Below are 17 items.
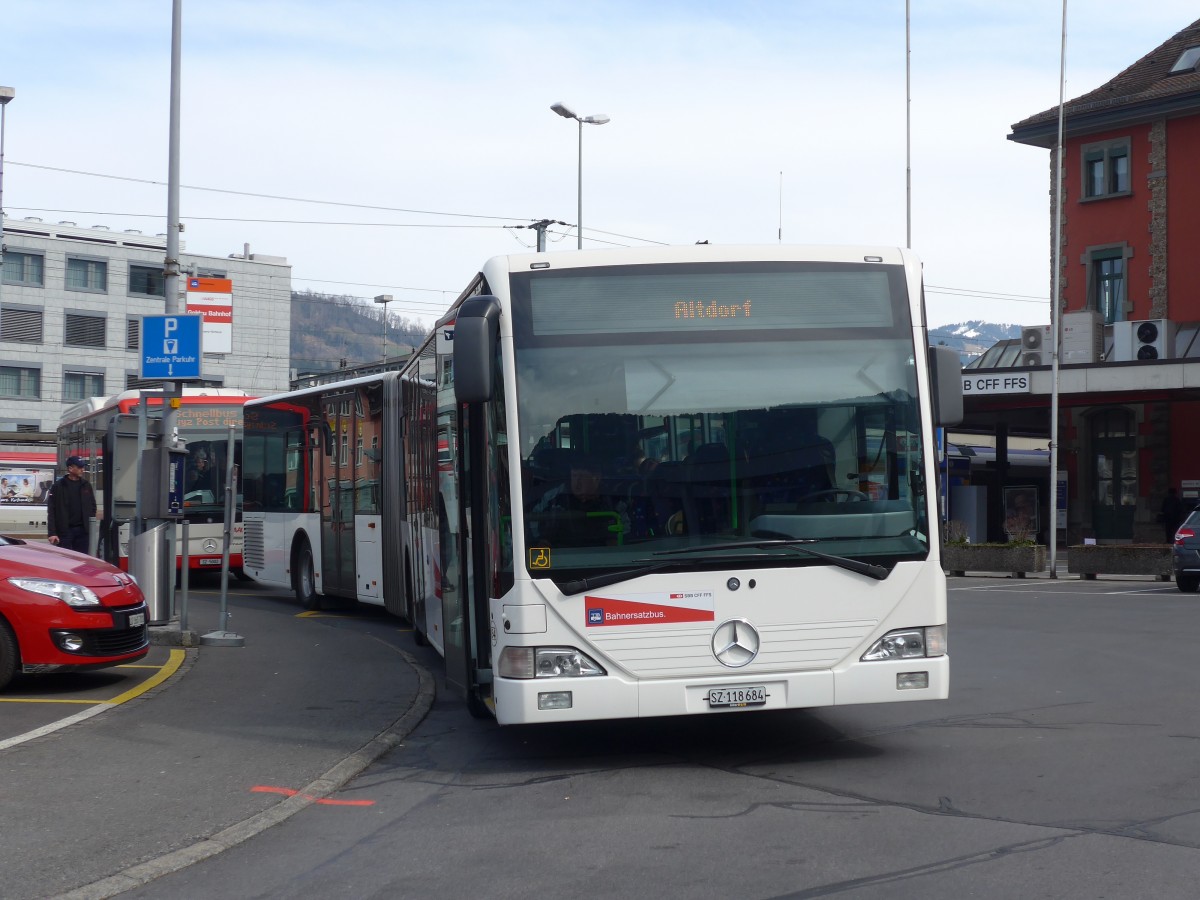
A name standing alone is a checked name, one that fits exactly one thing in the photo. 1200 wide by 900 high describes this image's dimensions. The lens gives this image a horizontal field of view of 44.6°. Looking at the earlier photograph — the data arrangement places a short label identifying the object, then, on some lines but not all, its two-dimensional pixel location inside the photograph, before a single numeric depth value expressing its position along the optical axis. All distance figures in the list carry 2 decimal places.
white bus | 7.98
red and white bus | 23.36
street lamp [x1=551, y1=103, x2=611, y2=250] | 35.22
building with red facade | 37.66
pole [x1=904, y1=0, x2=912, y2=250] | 34.09
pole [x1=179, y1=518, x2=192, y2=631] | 14.78
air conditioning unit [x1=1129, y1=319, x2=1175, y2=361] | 37.16
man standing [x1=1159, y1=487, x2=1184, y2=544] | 35.16
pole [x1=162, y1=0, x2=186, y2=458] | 16.25
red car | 11.08
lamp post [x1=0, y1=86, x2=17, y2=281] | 35.78
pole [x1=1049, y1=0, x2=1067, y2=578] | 30.22
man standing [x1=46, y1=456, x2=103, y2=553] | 18.50
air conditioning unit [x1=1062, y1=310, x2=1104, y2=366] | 38.56
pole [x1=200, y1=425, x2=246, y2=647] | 14.38
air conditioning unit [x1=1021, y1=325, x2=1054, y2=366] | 37.12
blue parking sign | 15.18
